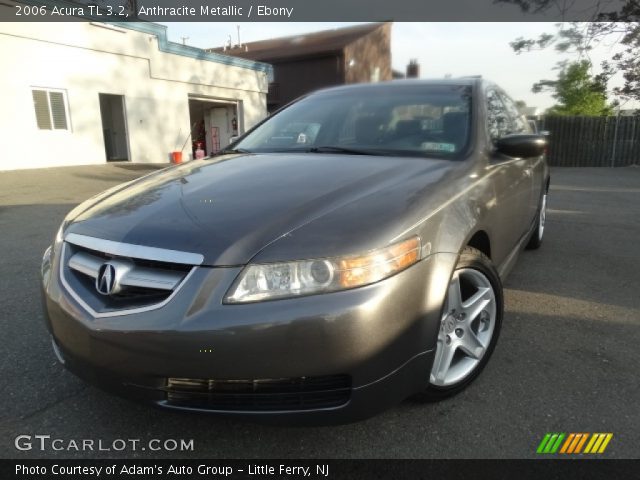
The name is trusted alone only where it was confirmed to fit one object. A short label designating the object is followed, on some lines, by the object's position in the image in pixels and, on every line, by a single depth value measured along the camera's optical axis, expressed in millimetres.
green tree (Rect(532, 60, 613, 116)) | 35938
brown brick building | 23547
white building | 11602
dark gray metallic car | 1540
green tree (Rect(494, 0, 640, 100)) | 8821
